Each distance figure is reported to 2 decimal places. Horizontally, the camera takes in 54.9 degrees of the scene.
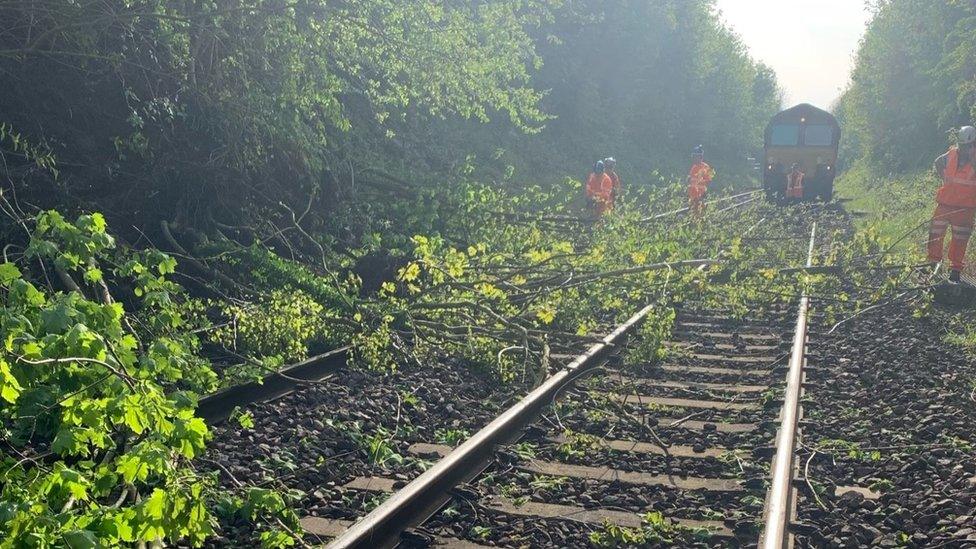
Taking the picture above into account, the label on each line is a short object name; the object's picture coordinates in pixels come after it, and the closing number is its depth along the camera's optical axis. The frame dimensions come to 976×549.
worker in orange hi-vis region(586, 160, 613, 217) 17.90
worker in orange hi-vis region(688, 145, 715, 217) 20.98
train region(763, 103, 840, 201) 30.16
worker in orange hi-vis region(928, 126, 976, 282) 11.62
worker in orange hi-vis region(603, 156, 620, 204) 18.76
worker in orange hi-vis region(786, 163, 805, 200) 29.50
